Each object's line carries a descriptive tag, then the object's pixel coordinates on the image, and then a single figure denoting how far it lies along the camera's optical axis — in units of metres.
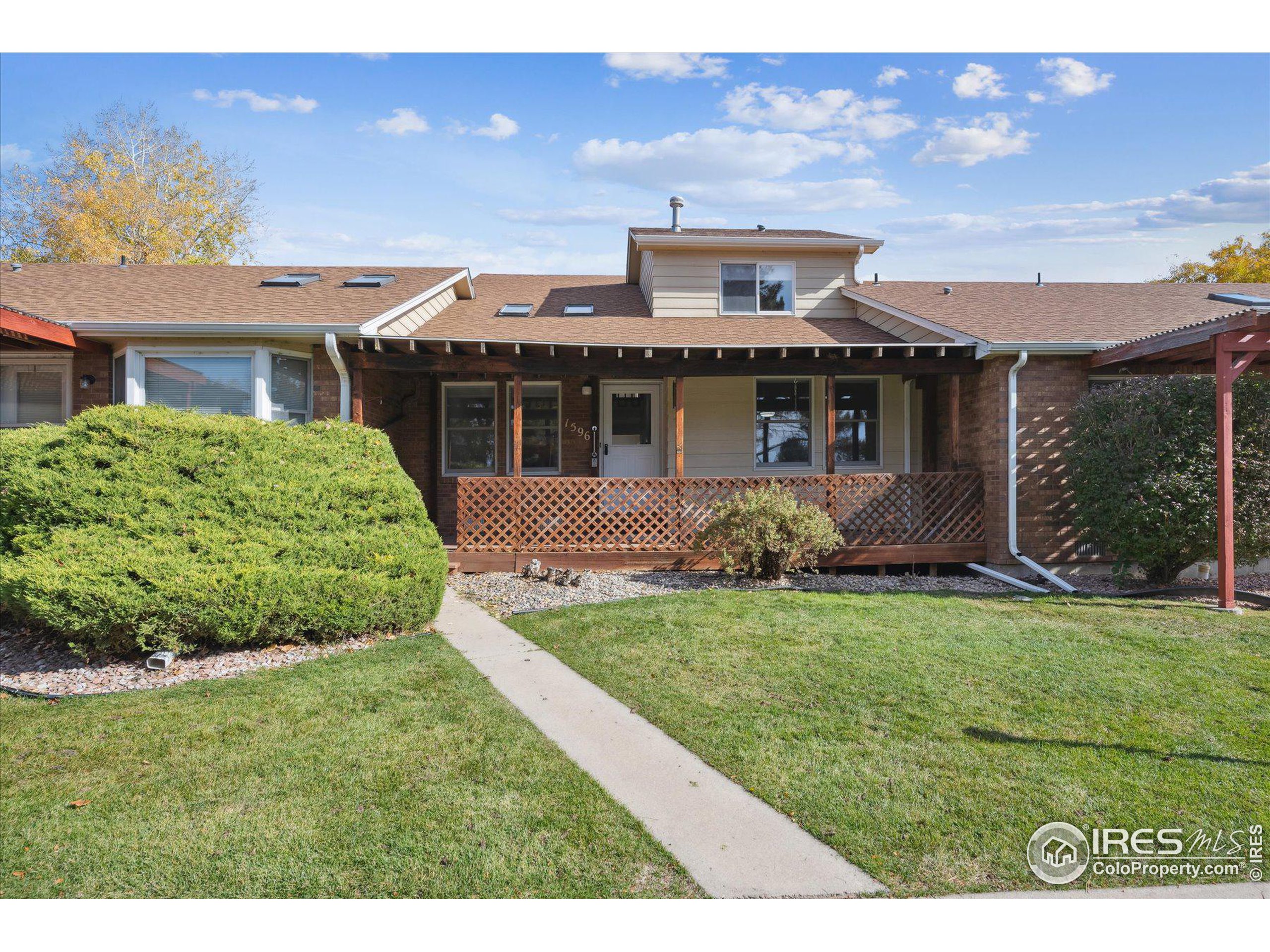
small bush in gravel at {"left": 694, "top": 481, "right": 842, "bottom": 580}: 8.54
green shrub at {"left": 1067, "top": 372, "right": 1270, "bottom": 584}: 7.96
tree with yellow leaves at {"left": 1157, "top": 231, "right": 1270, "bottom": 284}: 22.91
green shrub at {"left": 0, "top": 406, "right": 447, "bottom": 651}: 5.49
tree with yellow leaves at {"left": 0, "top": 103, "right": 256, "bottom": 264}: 22.20
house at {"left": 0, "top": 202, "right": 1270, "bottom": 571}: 9.38
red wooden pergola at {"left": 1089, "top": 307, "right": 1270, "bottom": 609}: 7.11
